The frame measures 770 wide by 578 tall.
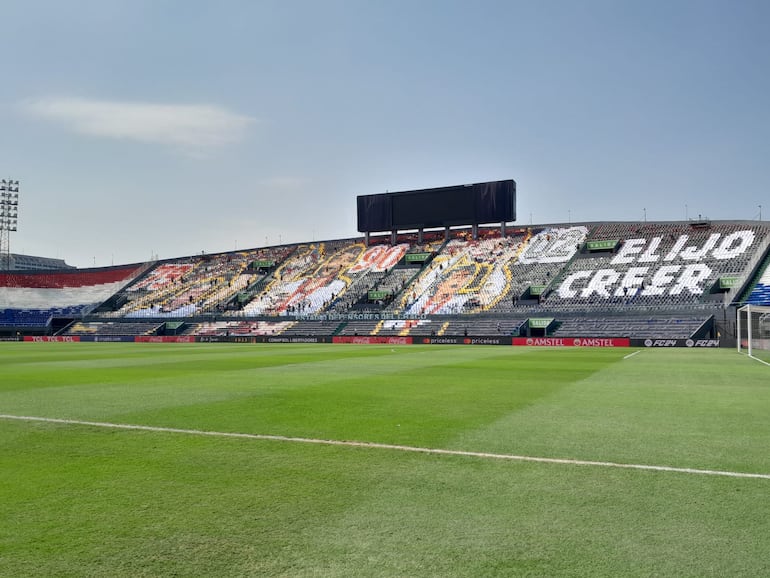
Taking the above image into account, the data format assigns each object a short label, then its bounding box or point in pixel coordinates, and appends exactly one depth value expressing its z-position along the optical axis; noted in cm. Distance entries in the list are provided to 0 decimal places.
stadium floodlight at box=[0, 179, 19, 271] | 8756
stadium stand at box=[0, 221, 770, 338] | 5447
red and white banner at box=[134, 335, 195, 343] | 6199
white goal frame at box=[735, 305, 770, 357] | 3413
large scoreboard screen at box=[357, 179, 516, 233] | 7044
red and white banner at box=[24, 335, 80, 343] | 6894
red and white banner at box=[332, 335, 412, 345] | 5544
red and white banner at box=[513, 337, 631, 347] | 4728
